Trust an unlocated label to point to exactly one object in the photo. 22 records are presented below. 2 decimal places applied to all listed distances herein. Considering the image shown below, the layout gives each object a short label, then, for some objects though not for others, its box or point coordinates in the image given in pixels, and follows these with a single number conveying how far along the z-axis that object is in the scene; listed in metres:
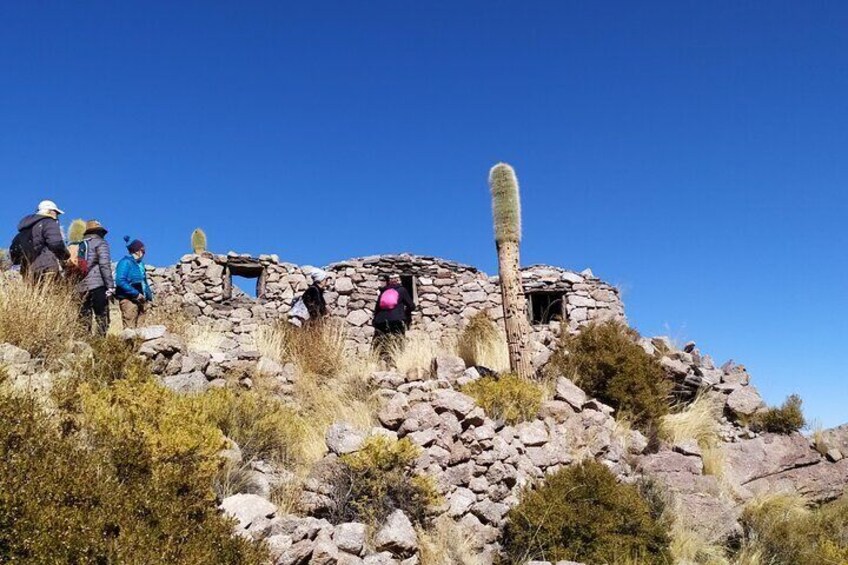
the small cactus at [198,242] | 17.27
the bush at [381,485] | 5.34
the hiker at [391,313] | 10.55
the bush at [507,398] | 7.45
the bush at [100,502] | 2.98
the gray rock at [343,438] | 5.66
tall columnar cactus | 8.84
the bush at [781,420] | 10.35
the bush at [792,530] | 6.81
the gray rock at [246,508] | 4.25
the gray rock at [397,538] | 4.86
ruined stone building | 15.88
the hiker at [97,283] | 7.83
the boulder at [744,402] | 10.66
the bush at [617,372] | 8.97
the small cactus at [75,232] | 16.89
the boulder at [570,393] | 8.05
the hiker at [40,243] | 7.66
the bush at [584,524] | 5.53
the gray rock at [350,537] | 4.57
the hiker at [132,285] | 8.59
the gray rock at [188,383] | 6.66
